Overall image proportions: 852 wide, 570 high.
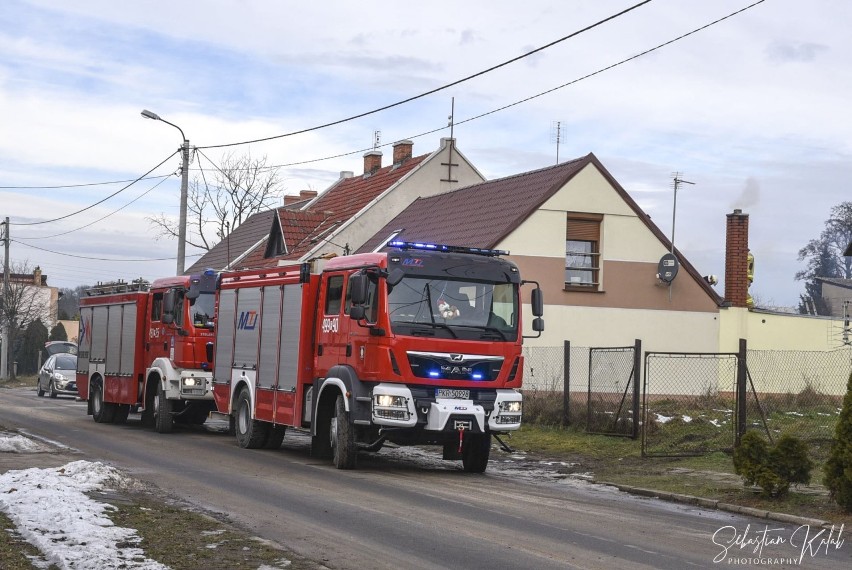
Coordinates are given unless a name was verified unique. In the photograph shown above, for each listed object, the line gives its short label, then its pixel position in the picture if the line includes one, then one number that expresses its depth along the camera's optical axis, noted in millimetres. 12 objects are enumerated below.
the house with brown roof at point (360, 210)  41688
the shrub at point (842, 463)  12695
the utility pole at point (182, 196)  33750
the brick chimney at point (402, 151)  48375
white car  43750
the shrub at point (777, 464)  13867
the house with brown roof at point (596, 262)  31547
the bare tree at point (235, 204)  61188
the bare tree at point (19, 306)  63125
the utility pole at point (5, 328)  63006
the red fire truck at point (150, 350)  23797
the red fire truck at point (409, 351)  16266
